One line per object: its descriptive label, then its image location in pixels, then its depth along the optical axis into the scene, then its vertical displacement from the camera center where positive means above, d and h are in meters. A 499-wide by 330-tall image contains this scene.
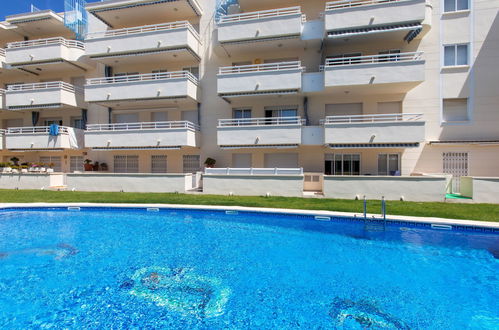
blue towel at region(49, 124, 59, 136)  23.45 +3.39
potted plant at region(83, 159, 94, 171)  24.58 +0.09
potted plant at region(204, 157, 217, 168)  21.92 +0.45
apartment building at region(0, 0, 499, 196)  18.23 +6.46
